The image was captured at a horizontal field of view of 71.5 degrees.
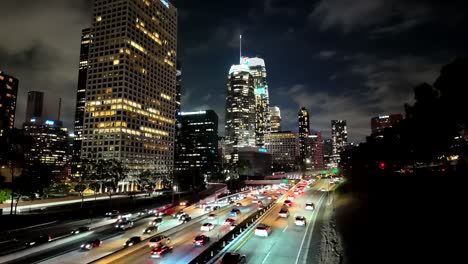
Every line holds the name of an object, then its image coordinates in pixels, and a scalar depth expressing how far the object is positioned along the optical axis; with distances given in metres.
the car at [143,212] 79.65
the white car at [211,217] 69.94
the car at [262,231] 49.12
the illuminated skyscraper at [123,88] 163.38
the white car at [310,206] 80.00
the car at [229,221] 60.84
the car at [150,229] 54.38
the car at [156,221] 65.94
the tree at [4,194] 71.85
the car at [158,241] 43.66
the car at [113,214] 77.20
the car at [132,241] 44.55
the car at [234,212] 74.28
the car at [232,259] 33.53
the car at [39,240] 46.38
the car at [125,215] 71.69
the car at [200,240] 45.03
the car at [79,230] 55.29
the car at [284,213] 67.62
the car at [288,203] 87.09
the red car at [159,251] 39.50
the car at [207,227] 55.31
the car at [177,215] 74.12
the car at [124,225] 58.50
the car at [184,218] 66.19
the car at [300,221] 58.23
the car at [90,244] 43.97
